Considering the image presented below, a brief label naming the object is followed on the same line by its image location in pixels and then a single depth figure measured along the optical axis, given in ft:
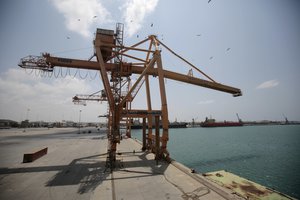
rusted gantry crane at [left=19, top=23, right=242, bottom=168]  38.47
